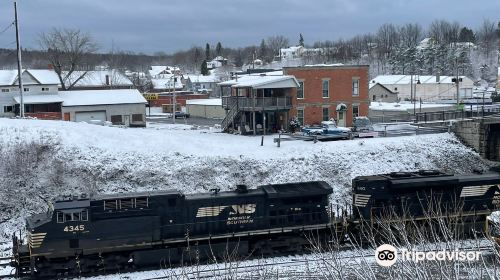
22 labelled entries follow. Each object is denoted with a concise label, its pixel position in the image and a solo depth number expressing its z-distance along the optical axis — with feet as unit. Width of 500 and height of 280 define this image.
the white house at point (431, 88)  286.05
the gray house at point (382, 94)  276.00
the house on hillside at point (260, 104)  140.97
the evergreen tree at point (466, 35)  535.19
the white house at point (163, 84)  376.48
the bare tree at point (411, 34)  549.91
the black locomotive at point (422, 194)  76.33
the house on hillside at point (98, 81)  255.09
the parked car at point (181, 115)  233.96
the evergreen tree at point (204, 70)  493.89
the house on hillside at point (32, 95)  170.81
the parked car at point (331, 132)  127.95
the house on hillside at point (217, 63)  616.39
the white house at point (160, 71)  524.77
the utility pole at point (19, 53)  133.33
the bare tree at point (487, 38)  478.18
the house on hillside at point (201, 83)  407.23
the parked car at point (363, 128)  130.11
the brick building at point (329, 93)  150.20
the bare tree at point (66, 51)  235.81
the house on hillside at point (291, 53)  608.80
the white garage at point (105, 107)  169.68
